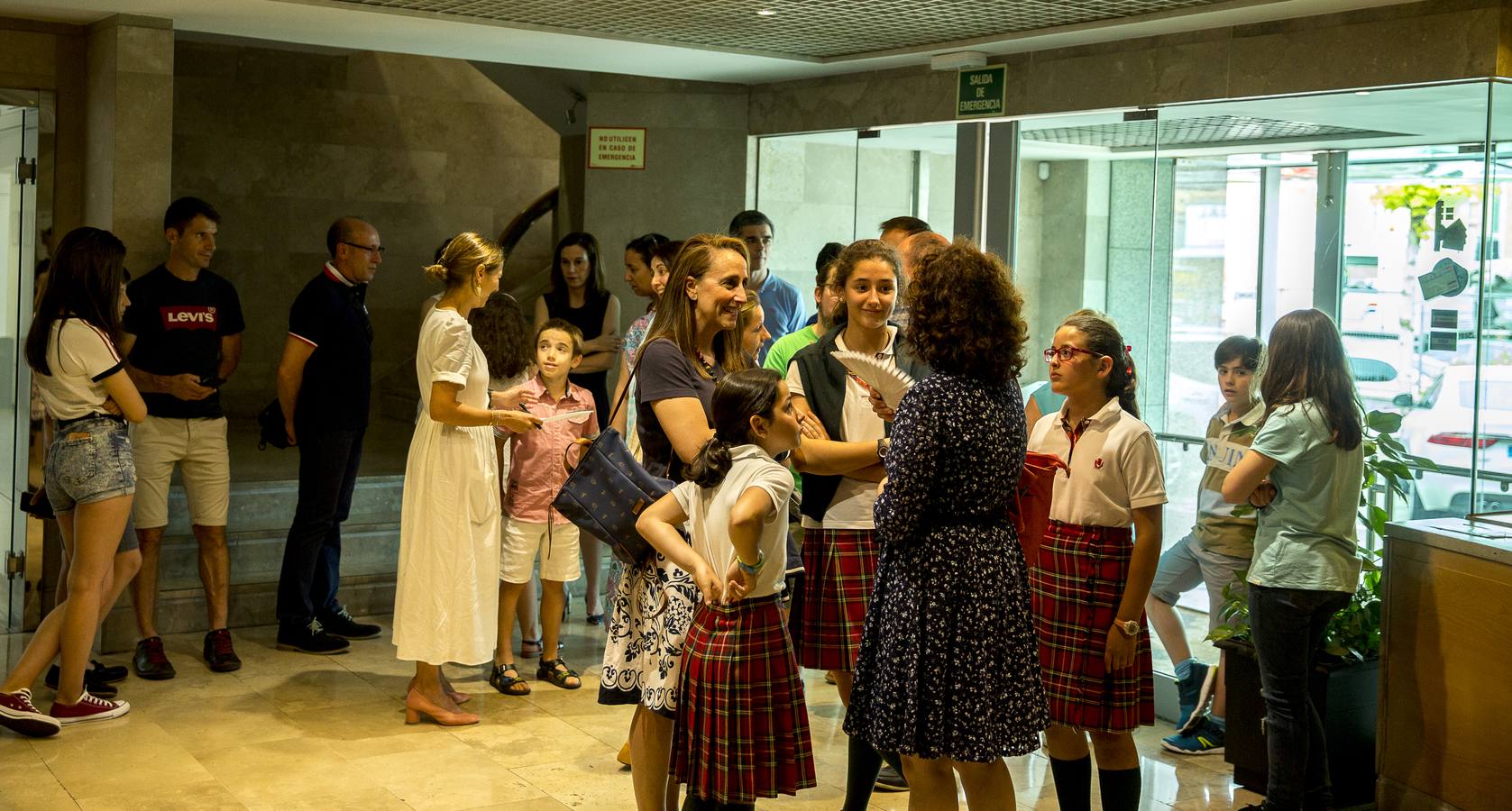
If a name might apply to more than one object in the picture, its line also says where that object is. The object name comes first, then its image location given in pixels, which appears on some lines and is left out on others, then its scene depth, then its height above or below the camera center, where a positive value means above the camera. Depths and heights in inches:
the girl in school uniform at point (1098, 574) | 144.3 -21.9
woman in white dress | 192.7 -22.3
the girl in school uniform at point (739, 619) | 125.0 -24.2
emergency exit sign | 234.1 +45.7
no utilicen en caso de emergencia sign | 291.4 +42.4
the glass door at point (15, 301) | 250.1 +5.9
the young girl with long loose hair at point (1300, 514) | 165.2 -16.8
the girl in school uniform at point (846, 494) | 147.6 -14.4
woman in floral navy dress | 120.6 -16.3
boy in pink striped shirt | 225.6 -25.4
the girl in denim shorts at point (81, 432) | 191.9 -13.3
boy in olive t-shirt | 197.0 -26.9
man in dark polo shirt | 237.5 -9.2
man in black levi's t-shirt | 225.1 -10.6
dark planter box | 180.4 -45.8
